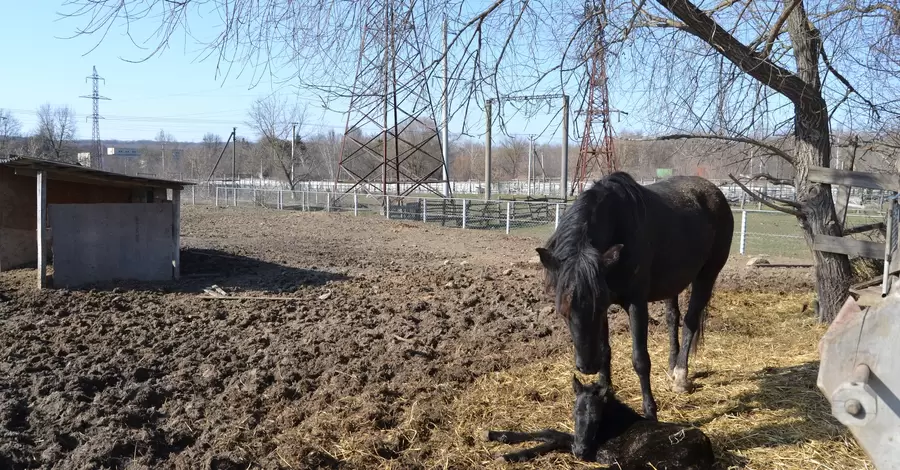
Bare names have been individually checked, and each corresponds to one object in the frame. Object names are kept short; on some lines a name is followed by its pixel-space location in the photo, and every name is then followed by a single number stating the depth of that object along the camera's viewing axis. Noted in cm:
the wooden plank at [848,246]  542
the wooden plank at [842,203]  652
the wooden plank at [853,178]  486
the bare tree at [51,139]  4484
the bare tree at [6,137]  4278
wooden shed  848
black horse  349
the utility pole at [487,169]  2854
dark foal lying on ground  336
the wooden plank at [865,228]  619
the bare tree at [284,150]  4125
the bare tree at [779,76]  441
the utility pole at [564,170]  2800
